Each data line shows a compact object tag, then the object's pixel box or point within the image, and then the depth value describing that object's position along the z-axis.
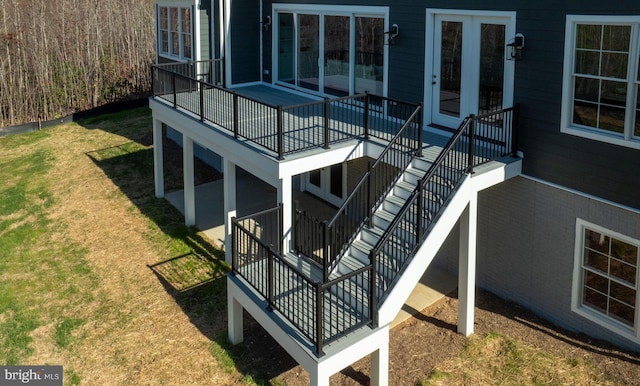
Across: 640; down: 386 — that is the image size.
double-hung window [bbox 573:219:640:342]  7.84
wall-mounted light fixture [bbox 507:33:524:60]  8.50
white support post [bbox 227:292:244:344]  8.55
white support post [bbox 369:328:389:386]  7.12
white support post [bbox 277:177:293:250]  9.33
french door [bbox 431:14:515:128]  9.07
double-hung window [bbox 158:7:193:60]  15.70
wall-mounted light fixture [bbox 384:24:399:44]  10.59
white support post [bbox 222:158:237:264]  10.96
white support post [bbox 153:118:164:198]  14.08
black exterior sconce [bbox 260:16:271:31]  14.15
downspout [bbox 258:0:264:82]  14.45
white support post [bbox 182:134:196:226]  12.56
